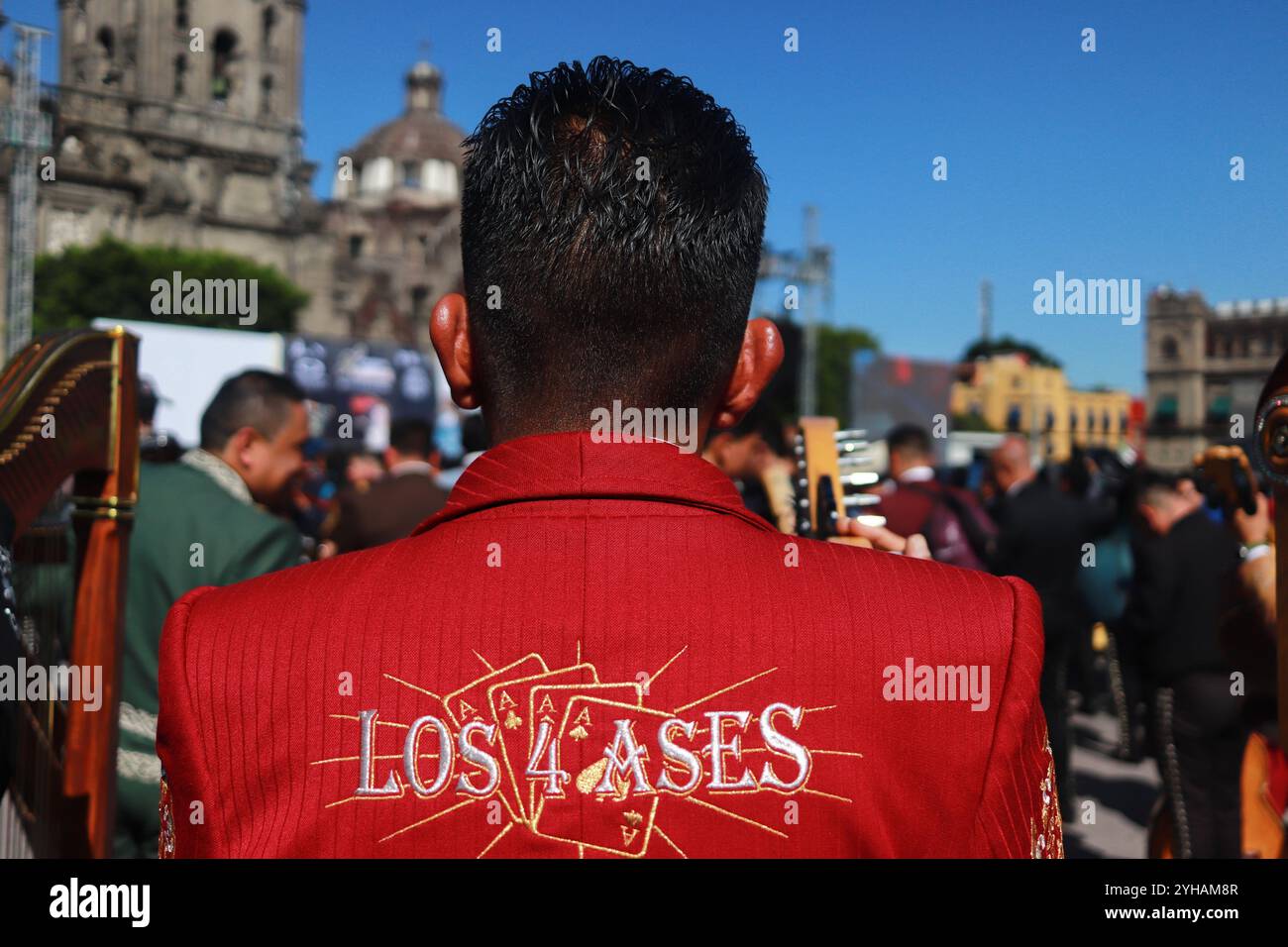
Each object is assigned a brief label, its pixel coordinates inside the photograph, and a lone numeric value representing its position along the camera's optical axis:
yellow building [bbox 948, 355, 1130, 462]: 43.09
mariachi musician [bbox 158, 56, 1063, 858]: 1.28
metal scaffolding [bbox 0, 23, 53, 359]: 23.78
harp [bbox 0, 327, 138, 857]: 2.68
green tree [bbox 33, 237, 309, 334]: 47.72
